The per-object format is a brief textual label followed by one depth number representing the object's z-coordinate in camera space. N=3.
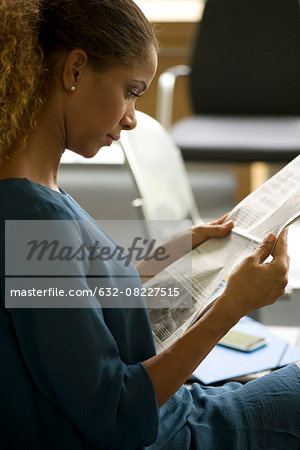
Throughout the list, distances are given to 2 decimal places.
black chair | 6.46
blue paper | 2.71
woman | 2.21
